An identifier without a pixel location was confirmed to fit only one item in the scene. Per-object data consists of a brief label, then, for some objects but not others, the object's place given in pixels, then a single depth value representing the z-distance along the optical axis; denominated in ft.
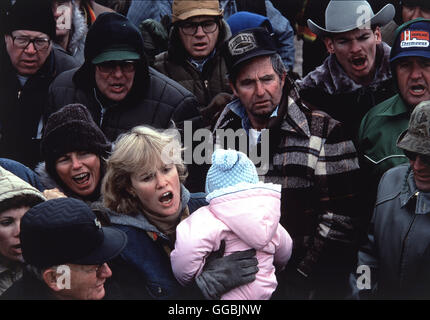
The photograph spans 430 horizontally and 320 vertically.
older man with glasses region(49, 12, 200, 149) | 13.78
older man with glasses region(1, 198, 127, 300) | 9.07
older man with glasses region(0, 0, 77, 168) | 15.14
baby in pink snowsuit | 10.14
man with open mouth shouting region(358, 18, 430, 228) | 12.60
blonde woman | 10.31
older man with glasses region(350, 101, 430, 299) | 10.77
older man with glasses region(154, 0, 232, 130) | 15.98
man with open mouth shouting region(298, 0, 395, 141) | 13.94
